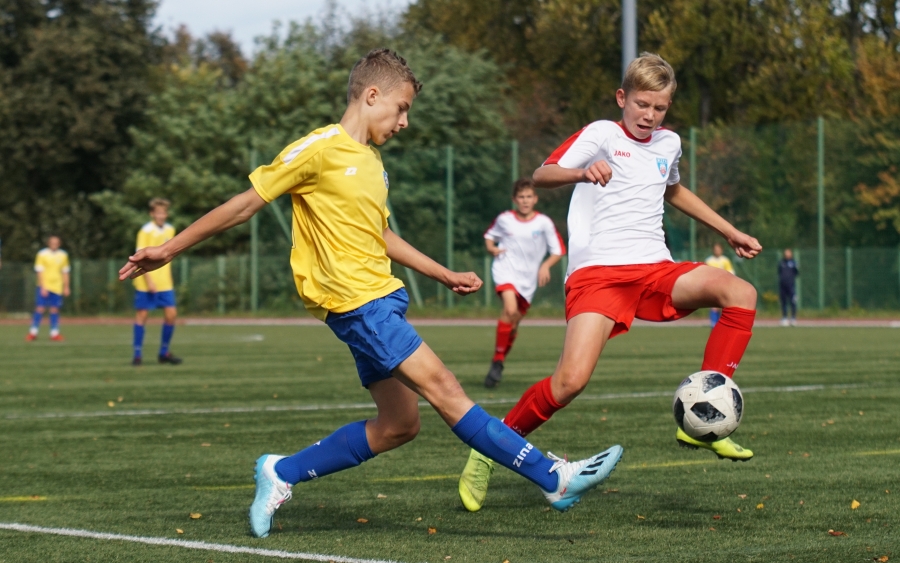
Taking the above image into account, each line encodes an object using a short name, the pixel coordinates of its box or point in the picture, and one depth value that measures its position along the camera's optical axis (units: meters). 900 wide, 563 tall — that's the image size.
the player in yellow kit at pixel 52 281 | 23.75
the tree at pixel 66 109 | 45.28
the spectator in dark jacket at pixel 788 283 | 28.14
